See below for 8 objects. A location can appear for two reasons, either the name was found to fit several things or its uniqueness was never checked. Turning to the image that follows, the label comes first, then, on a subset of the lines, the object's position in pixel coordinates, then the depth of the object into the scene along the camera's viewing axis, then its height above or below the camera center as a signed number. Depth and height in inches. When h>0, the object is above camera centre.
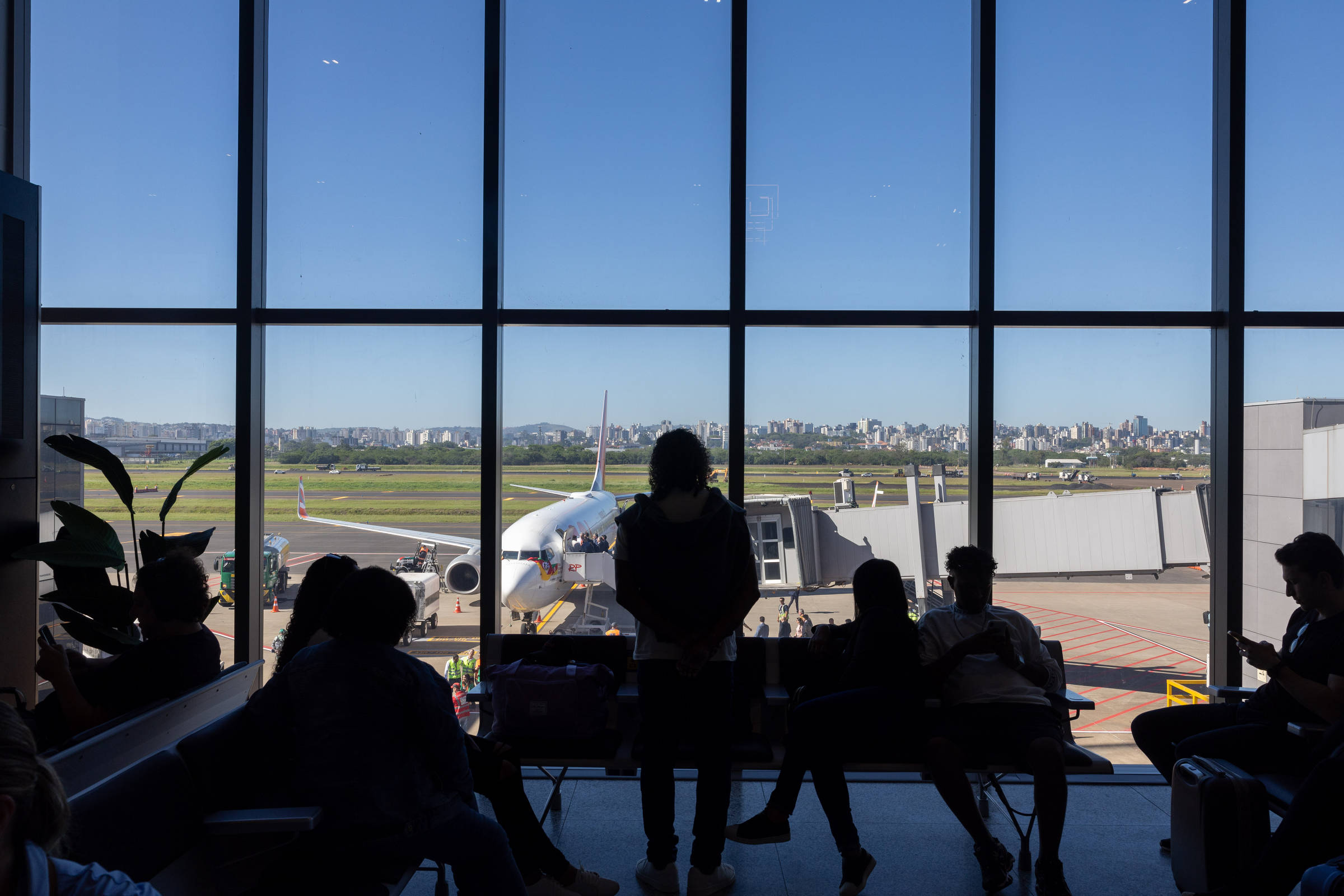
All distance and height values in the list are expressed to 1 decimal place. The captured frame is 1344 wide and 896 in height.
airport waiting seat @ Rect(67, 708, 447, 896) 59.4 -33.6
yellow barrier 155.9 -54.2
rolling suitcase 87.6 -44.6
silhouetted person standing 96.4 -24.6
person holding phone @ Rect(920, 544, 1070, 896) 97.8 -36.0
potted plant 123.0 -19.3
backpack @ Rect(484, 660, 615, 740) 105.2 -36.4
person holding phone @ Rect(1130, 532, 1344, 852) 96.5 -29.1
